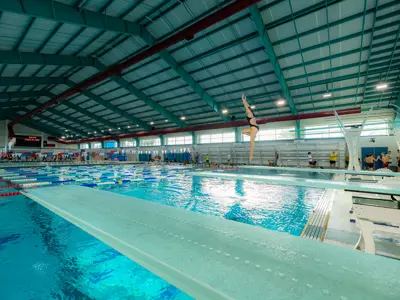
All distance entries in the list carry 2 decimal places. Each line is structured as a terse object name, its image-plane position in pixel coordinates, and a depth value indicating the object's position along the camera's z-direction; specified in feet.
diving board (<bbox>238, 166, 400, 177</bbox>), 14.15
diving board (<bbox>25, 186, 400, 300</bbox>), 2.84
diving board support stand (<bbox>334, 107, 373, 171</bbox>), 19.90
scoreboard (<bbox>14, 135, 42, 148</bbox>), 118.32
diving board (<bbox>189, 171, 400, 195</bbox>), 8.50
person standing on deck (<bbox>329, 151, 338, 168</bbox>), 50.79
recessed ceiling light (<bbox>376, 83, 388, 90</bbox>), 41.27
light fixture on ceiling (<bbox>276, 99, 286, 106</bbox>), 54.13
